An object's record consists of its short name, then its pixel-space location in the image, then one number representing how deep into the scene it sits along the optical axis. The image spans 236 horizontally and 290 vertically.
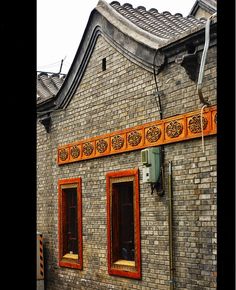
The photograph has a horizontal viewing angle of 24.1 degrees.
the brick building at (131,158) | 6.39
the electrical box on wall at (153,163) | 7.05
